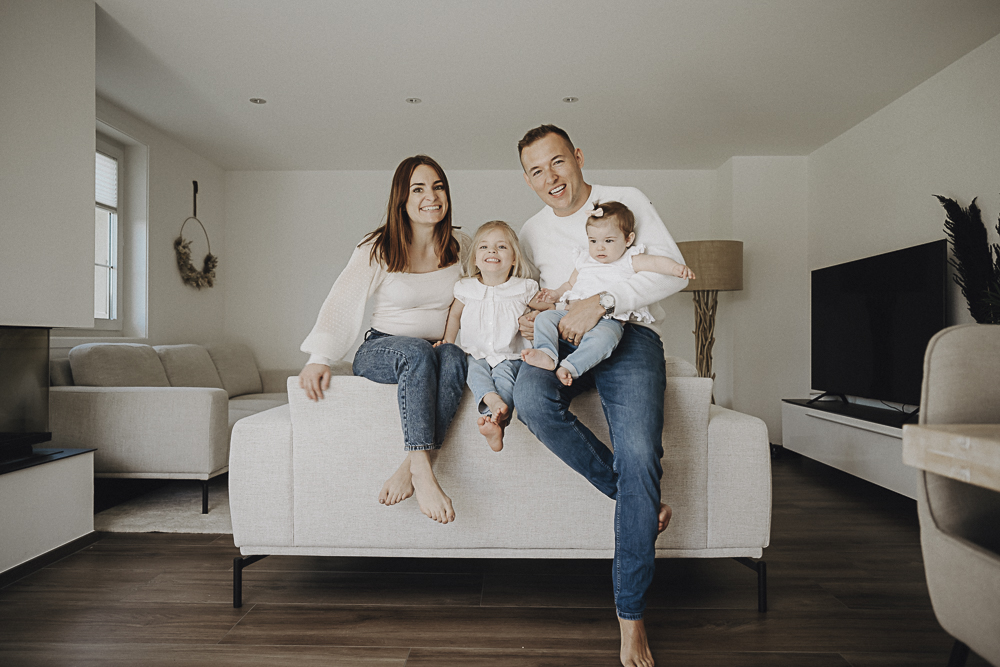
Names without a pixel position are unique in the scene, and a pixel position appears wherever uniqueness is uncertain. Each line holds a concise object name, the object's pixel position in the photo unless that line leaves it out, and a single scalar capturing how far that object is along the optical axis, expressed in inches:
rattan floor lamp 172.4
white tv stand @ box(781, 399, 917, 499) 112.7
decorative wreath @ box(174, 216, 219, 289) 175.5
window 148.7
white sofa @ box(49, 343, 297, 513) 104.6
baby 65.2
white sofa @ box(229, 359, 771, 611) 66.0
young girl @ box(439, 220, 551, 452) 69.8
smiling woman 63.8
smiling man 55.4
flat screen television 118.5
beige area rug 97.0
